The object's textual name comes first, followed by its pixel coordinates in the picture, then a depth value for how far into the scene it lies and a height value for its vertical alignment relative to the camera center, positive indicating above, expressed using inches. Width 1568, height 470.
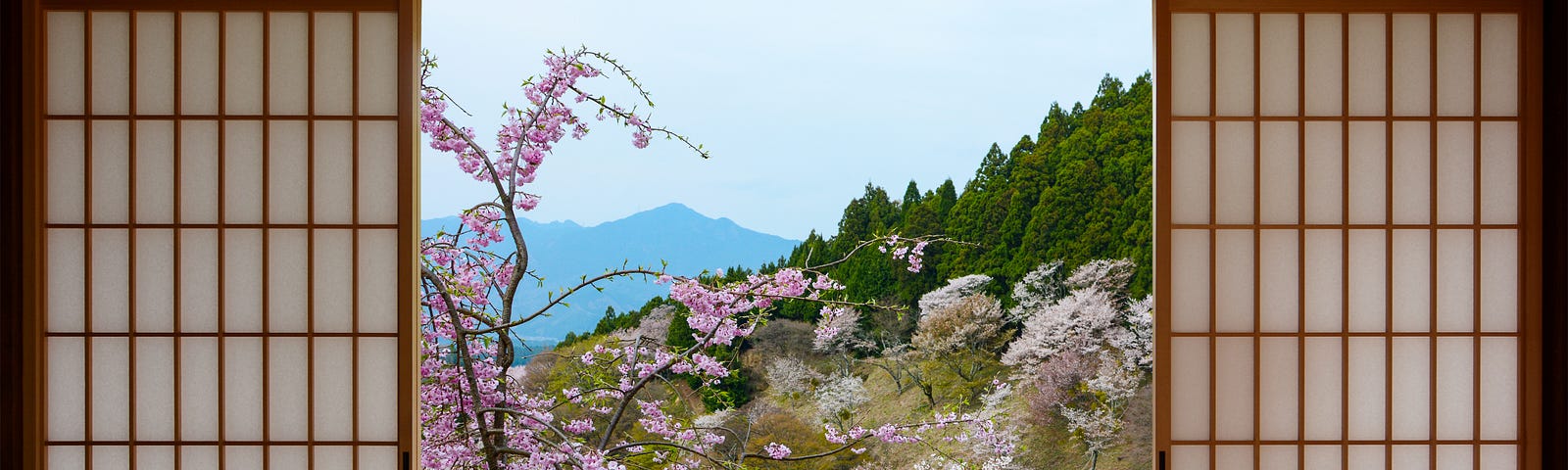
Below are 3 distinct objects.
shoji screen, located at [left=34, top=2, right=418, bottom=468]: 83.1 +0.4
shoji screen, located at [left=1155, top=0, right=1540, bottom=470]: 84.0 +0.9
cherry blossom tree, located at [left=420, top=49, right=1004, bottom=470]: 162.6 -12.9
